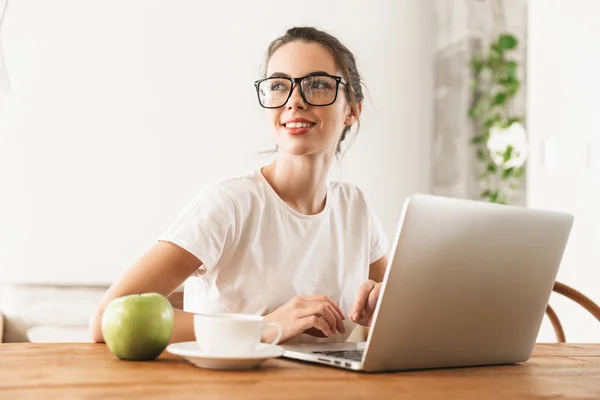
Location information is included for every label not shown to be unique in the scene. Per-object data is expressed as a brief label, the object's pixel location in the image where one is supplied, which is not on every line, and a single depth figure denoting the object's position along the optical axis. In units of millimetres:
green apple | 1082
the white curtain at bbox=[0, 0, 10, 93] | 3248
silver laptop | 995
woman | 1541
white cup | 1046
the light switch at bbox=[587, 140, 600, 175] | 3180
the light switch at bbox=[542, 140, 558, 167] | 3477
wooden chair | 1867
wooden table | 868
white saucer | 1014
